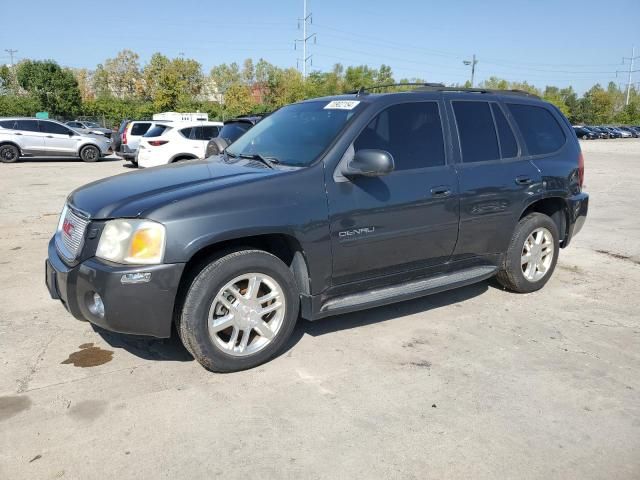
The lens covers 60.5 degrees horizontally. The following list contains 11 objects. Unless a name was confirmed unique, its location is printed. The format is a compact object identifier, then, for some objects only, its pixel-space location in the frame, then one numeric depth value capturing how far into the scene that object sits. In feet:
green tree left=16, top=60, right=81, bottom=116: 159.02
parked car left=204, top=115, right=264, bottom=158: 37.70
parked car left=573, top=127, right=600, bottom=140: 191.11
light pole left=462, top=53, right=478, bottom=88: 223.71
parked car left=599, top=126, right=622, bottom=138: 208.54
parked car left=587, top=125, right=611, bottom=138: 200.64
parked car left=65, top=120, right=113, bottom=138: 104.75
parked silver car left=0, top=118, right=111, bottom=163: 63.82
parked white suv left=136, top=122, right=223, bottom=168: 45.88
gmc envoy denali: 10.89
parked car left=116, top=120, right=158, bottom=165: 59.57
